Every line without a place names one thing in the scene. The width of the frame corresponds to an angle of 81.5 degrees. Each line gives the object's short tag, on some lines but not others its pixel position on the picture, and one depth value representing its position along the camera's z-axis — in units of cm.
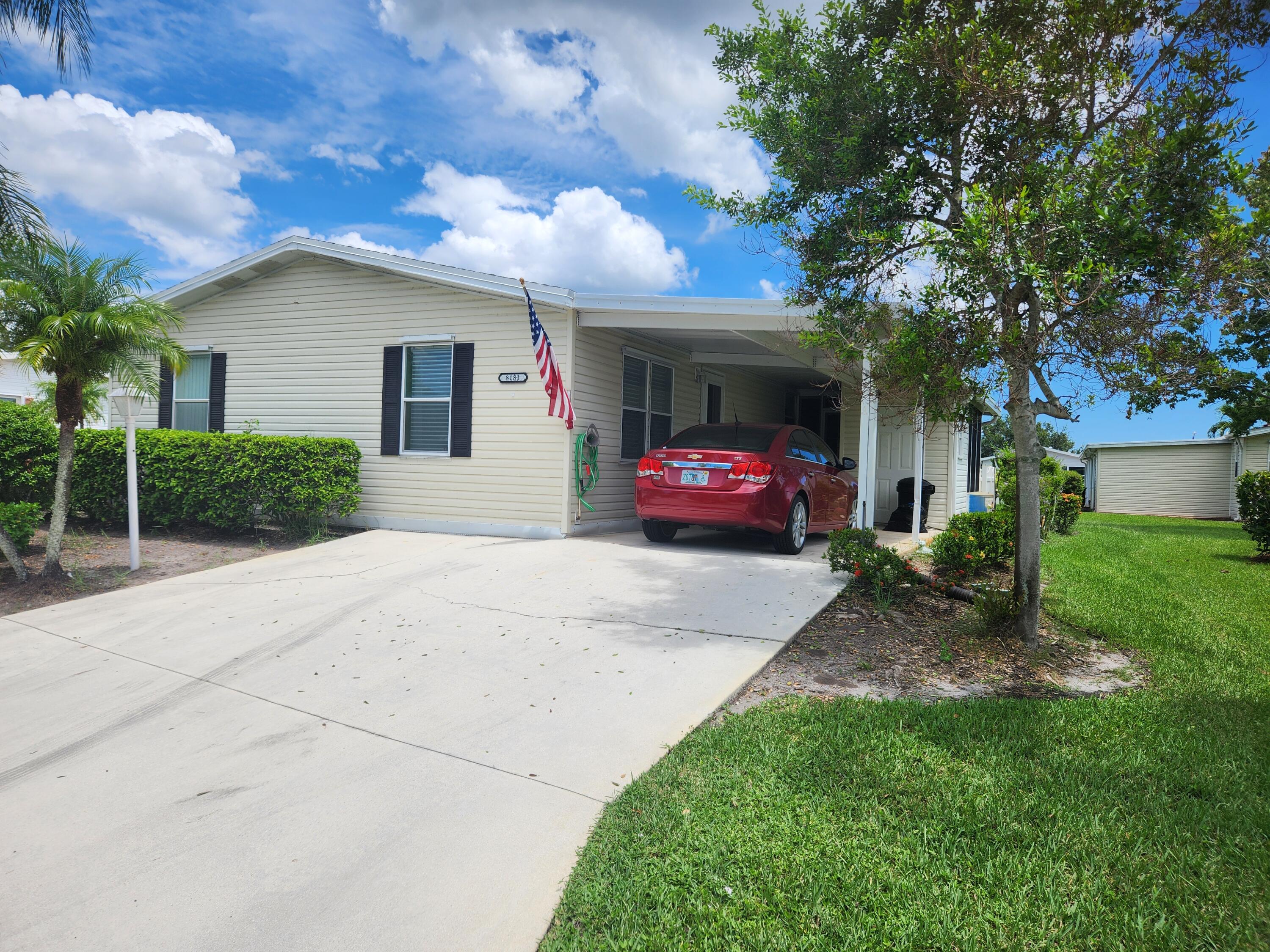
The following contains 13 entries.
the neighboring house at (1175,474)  2281
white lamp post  814
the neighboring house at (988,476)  1675
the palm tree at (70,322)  737
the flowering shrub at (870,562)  622
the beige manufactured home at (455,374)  934
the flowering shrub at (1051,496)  1182
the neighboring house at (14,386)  2044
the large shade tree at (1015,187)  437
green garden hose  937
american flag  849
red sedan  788
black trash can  1271
